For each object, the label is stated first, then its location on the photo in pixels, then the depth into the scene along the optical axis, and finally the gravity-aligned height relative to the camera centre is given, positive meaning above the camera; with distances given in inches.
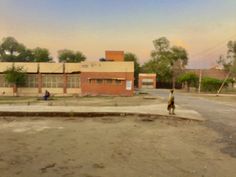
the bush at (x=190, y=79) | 1579.2 +55.7
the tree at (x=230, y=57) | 1916.8 +312.5
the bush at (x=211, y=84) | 1439.7 +15.5
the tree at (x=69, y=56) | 2271.2 +333.5
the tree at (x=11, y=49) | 2261.0 +405.4
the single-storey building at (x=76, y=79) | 1089.0 +30.1
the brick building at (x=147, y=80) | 2158.4 +54.5
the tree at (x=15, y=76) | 1130.5 +39.4
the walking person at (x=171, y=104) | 452.5 -46.0
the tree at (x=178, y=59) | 2415.4 +353.5
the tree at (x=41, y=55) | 2150.9 +324.3
